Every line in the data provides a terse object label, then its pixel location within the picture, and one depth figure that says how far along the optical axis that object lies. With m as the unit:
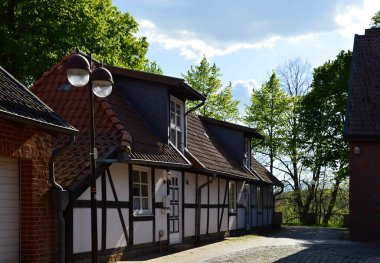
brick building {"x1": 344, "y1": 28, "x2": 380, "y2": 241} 21.80
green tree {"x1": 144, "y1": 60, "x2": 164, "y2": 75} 43.02
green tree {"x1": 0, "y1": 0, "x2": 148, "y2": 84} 24.44
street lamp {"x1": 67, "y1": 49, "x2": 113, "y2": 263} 9.02
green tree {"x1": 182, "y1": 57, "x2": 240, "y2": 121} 43.69
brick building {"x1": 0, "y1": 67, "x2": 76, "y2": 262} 9.85
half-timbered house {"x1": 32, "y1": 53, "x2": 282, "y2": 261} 12.87
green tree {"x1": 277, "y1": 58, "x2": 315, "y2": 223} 43.06
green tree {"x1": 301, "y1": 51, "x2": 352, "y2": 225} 33.72
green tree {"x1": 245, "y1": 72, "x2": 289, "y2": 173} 44.81
